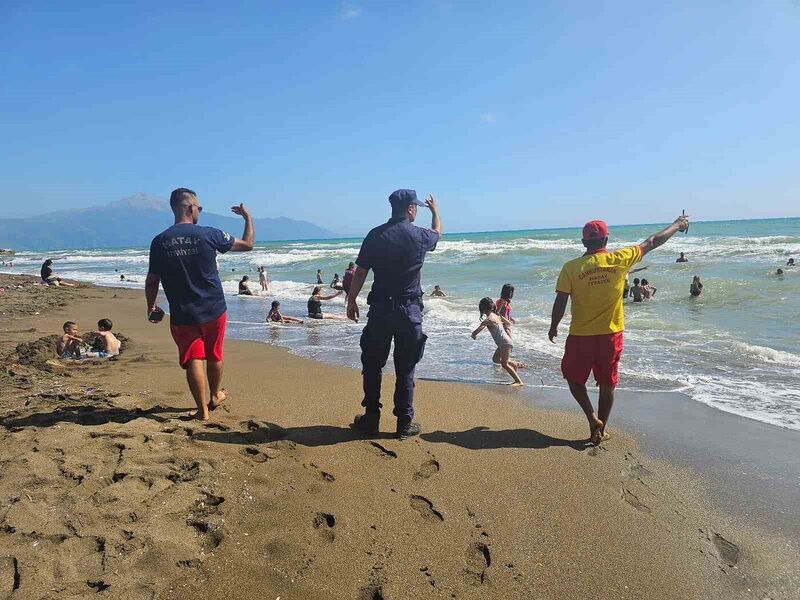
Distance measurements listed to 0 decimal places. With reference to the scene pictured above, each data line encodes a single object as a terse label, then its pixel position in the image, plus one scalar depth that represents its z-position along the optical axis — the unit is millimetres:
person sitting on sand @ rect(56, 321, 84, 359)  7008
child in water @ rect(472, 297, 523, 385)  6613
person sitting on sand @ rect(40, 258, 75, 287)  20578
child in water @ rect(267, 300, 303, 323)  12109
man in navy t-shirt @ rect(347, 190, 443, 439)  3768
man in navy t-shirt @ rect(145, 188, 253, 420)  3830
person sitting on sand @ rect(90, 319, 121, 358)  7340
